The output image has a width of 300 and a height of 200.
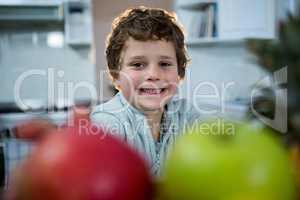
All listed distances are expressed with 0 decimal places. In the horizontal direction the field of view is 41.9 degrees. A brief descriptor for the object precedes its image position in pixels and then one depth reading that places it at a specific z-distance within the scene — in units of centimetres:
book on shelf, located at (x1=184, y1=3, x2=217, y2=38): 306
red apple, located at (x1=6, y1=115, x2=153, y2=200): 16
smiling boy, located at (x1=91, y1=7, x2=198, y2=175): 71
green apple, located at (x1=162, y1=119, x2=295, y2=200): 17
